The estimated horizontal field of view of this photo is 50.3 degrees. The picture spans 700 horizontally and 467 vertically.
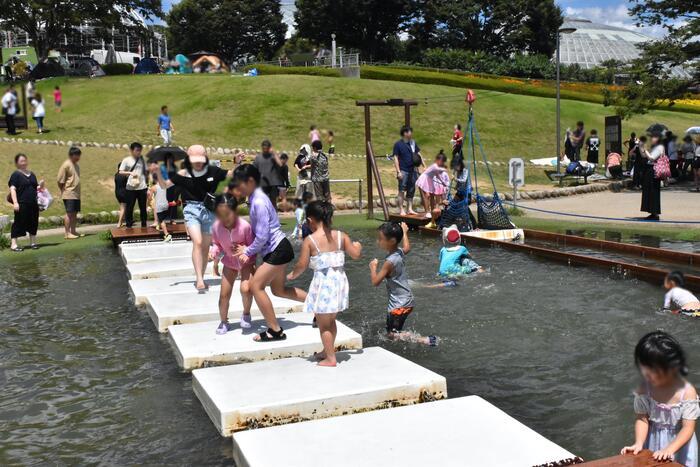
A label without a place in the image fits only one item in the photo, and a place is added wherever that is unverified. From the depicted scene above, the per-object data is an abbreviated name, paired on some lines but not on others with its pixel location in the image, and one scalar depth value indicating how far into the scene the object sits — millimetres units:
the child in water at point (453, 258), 11055
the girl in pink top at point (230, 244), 7500
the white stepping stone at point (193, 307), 8820
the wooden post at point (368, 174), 19539
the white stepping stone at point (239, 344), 7316
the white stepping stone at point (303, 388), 5711
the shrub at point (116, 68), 58969
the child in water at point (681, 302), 8625
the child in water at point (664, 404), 3715
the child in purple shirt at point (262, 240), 7188
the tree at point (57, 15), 54500
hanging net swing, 16047
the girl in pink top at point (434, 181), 17250
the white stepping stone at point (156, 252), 13286
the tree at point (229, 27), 94875
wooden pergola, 19388
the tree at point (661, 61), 25547
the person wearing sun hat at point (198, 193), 9164
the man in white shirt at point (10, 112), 28741
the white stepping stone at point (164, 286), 10336
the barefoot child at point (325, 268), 6430
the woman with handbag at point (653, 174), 16141
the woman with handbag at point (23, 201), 14867
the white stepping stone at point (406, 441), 4719
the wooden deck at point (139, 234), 15711
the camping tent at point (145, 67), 61359
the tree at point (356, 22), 76562
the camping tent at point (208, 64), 67000
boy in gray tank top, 7695
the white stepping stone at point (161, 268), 11914
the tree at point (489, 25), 76625
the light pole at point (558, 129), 28139
